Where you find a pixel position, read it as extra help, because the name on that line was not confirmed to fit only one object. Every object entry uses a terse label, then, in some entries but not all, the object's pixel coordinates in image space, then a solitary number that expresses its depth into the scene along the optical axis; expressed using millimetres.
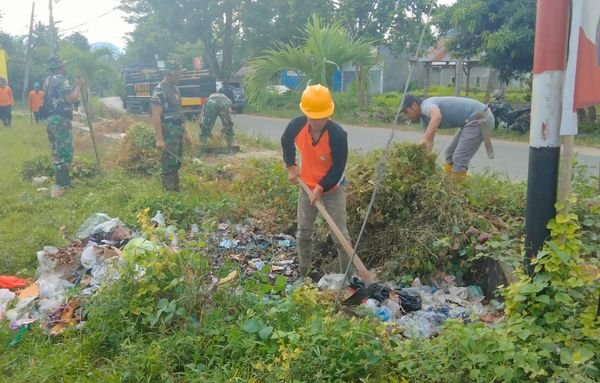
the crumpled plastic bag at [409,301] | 3750
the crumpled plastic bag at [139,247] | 3623
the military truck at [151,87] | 18312
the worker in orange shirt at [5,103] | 17281
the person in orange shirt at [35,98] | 17484
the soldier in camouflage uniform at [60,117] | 7828
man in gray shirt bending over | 5789
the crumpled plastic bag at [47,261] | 4594
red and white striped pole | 2625
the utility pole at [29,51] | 29514
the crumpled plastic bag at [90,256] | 4436
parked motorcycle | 14555
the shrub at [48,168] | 8855
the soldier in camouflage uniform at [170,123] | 7125
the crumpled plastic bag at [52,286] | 4090
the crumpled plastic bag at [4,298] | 3827
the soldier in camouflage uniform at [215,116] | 10898
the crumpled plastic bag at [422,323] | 3215
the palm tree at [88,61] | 26297
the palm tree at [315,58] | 7273
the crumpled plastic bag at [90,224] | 5199
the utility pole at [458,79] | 22203
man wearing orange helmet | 4152
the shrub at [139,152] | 9383
